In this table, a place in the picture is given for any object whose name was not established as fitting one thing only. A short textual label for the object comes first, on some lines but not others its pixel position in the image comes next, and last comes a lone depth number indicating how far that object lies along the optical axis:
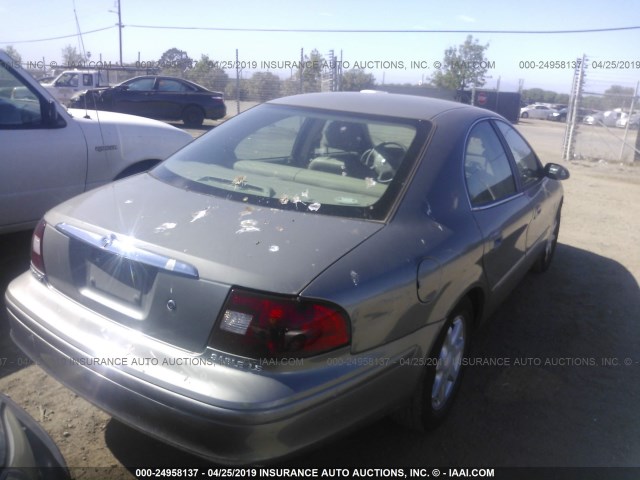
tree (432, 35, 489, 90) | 34.91
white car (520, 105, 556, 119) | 42.03
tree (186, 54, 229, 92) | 22.83
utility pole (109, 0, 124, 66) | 29.77
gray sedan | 2.12
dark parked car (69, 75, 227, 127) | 16.72
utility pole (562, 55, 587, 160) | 14.15
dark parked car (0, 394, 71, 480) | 1.61
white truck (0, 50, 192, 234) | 4.57
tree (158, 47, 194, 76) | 25.28
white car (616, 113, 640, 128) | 14.52
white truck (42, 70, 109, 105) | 16.88
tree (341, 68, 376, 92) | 24.45
